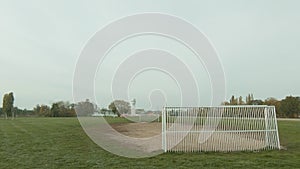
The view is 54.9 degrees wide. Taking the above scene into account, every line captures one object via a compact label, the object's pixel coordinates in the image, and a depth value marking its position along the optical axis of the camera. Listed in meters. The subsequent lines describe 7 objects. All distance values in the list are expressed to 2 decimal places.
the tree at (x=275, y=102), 56.47
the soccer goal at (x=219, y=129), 11.10
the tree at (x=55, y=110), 62.00
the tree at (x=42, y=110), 63.97
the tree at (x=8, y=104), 56.75
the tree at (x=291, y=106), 54.59
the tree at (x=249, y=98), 65.88
